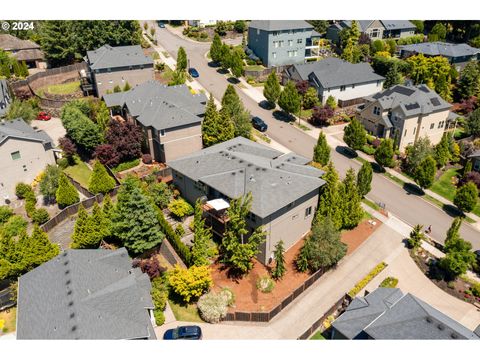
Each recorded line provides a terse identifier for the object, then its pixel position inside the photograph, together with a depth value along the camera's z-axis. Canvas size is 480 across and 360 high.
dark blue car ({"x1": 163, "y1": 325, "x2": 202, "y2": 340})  32.81
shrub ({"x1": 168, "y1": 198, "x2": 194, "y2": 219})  45.13
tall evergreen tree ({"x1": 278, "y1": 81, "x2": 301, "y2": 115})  69.19
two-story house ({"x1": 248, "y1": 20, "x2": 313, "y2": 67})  88.38
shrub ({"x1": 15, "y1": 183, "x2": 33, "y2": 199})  51.28
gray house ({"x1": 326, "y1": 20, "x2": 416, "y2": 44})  102.75
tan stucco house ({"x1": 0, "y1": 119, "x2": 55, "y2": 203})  51.56
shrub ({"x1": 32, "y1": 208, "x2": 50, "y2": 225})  46.33
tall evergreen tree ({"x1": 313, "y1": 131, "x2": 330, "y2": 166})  55.00
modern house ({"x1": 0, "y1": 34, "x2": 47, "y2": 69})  87.75
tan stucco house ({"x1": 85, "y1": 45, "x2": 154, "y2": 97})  71.50
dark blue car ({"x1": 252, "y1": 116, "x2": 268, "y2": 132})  67.19
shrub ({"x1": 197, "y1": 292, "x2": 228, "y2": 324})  34.59
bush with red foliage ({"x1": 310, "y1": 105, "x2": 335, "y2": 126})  69.00
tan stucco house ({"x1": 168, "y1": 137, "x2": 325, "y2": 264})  39.81
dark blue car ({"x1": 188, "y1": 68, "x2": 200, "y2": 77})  84.88
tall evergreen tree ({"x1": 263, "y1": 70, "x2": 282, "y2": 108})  72.36
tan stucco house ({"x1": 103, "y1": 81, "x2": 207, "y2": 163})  53.93
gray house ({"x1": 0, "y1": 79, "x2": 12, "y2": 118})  66.19
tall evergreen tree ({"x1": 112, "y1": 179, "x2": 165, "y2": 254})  39.28
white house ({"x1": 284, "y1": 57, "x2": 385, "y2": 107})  76.19
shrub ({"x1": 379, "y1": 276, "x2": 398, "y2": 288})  39.09
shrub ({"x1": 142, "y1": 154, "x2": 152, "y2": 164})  56.00
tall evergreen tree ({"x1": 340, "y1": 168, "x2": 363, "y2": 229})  44.81
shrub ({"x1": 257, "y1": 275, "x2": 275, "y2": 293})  38.06
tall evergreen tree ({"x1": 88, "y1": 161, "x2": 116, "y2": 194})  48.50
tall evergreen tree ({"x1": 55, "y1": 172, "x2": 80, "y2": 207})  47.06
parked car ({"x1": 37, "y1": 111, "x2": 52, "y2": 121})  69.69
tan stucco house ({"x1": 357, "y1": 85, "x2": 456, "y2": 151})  63.75
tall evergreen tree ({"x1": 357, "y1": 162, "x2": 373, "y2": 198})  49.59
